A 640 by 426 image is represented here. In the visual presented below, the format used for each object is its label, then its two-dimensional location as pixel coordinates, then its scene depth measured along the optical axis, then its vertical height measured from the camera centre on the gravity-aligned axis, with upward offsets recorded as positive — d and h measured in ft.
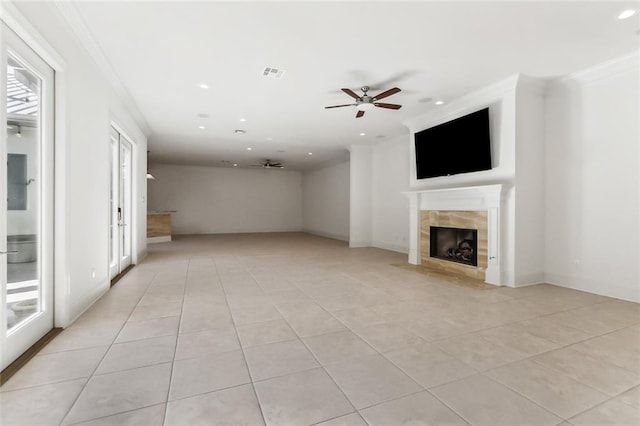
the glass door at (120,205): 17.07 +0.66
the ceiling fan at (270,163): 38.26 +6.67
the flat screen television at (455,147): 16.14 +3.95
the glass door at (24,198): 7.23 +0.50
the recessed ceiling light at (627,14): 9.63 +6.47
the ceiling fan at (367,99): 14.43 +5.82
